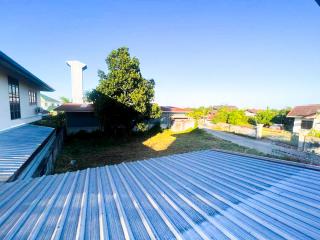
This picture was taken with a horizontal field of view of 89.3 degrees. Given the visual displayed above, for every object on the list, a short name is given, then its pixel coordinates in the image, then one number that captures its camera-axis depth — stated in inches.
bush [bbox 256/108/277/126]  1318.9
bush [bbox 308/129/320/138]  581.6
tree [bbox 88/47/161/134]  515.8
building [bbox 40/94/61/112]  2123.3
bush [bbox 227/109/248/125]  1085.6
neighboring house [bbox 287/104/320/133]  744.9
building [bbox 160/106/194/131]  914.1
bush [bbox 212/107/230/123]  1125.4
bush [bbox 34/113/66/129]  478.1
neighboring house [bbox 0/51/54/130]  283.7
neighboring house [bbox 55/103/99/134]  670.5
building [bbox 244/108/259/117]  2190.0
